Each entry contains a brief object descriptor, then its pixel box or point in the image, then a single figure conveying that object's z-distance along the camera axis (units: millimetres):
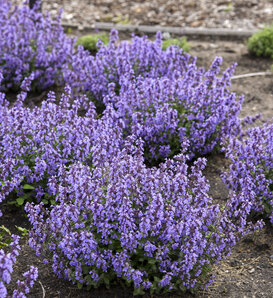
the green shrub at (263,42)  8247
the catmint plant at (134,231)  3738
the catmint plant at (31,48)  6641
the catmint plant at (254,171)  4730
